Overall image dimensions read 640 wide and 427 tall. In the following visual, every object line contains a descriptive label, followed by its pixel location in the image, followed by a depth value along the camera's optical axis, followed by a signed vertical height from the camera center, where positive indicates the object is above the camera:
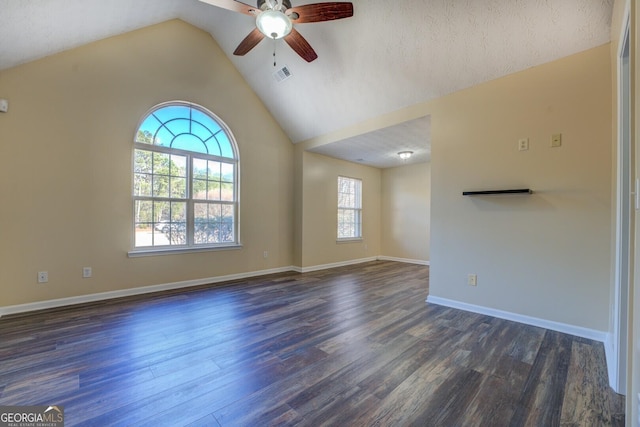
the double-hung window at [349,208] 6.41 +0.10
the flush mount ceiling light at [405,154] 5.33 +1.15
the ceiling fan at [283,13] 2.32 +1.75
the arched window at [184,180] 3.93 +0.49
